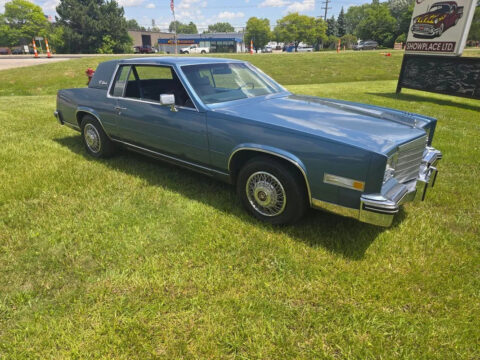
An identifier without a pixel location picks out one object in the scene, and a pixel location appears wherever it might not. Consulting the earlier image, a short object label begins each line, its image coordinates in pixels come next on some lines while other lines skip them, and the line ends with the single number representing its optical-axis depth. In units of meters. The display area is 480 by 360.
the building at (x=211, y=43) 78.35
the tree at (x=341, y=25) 87.31
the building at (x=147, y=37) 86.62
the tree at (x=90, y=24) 48.78
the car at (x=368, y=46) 58.56
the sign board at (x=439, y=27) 10.06
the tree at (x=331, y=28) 85.62
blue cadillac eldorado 2.62
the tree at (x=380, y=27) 64.80
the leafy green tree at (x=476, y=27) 54.16
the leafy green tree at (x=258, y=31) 85.94
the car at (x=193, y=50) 59.91
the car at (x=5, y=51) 61.78
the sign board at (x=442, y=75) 9.97
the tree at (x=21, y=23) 66.00
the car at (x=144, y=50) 56.09
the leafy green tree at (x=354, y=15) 132.38
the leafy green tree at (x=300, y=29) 77.62
